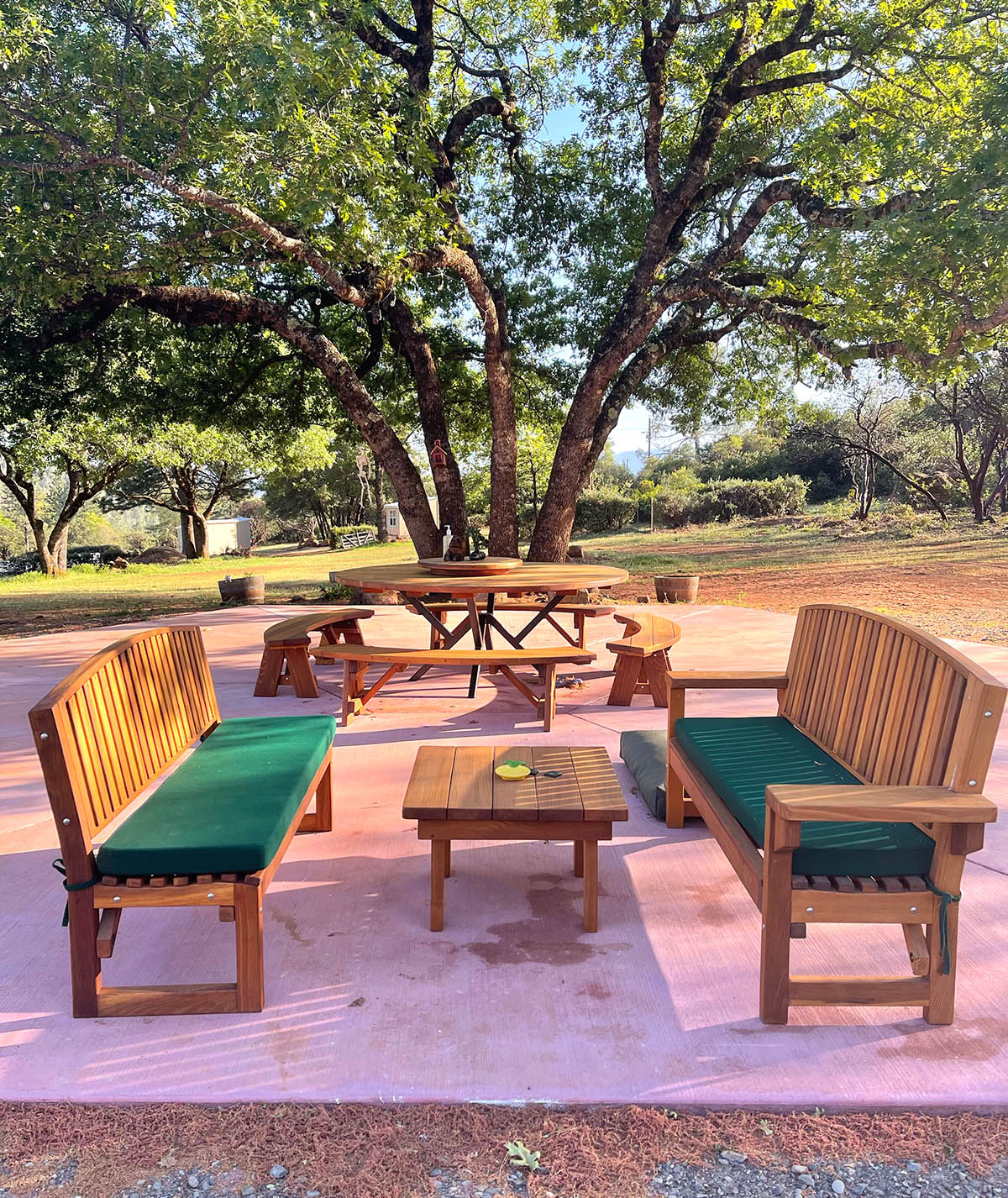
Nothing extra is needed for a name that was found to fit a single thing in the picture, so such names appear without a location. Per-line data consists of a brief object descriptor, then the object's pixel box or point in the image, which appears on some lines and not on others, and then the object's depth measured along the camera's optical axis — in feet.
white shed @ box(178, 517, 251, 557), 139.54
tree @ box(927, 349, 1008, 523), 71.38
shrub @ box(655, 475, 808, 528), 105.50
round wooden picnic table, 17.11
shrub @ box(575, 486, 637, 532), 112.88
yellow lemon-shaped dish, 9.34
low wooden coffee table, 8.41
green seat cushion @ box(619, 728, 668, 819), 12.50
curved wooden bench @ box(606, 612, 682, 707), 17.61
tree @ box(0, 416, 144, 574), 69.77
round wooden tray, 18.79
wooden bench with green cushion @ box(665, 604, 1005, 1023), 6.76
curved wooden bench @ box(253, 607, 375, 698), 18.60
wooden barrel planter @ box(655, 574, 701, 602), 38.42
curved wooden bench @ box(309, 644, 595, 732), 16.02
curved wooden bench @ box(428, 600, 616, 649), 21.25
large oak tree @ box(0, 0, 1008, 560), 19.33
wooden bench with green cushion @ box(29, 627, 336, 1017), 7.14
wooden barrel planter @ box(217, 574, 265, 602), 41.19
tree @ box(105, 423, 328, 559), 76.69
